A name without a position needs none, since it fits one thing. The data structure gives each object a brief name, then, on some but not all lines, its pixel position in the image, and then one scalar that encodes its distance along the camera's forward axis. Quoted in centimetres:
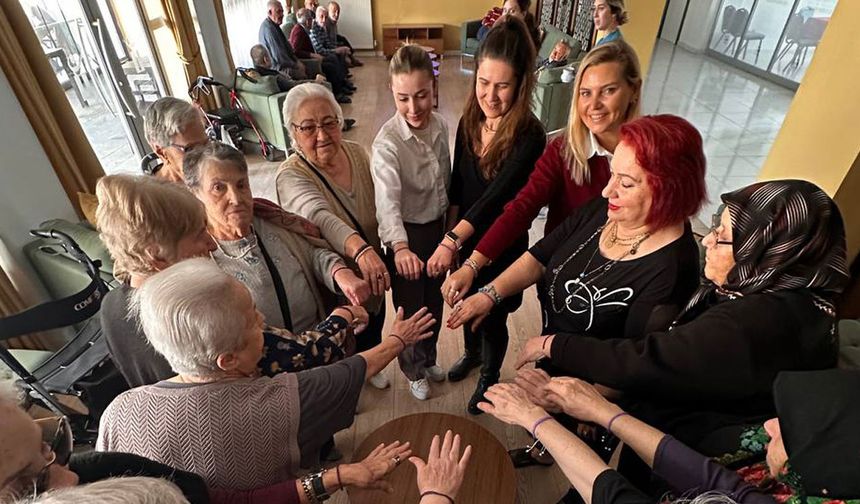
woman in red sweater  152
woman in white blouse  174
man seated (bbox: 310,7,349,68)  845
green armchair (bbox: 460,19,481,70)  965
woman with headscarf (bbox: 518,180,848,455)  99
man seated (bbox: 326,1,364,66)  889
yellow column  214
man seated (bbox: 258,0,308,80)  641
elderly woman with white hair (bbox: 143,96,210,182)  199
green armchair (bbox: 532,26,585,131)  559
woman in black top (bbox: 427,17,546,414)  166
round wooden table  151
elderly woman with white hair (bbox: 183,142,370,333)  142
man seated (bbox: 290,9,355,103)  762
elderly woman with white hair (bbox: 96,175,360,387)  122
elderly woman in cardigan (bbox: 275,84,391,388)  166
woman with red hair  122
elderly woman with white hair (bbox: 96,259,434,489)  100
